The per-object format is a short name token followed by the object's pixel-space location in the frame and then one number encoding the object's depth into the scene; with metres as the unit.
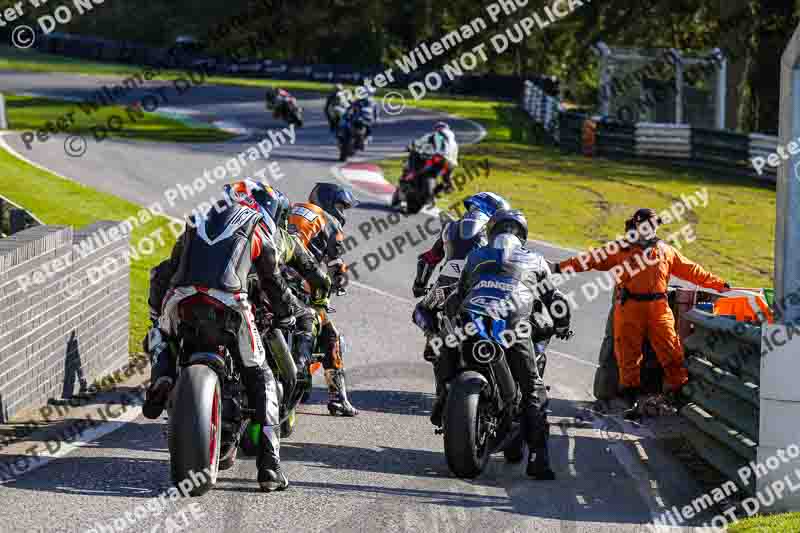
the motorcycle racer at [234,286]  14.59
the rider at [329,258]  19.42
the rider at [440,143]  41.50
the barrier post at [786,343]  15.03
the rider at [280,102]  67.25
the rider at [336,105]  56.49
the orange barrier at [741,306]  19.87
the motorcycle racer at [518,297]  16.33
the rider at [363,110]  54.62
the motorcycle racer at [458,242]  19.14
